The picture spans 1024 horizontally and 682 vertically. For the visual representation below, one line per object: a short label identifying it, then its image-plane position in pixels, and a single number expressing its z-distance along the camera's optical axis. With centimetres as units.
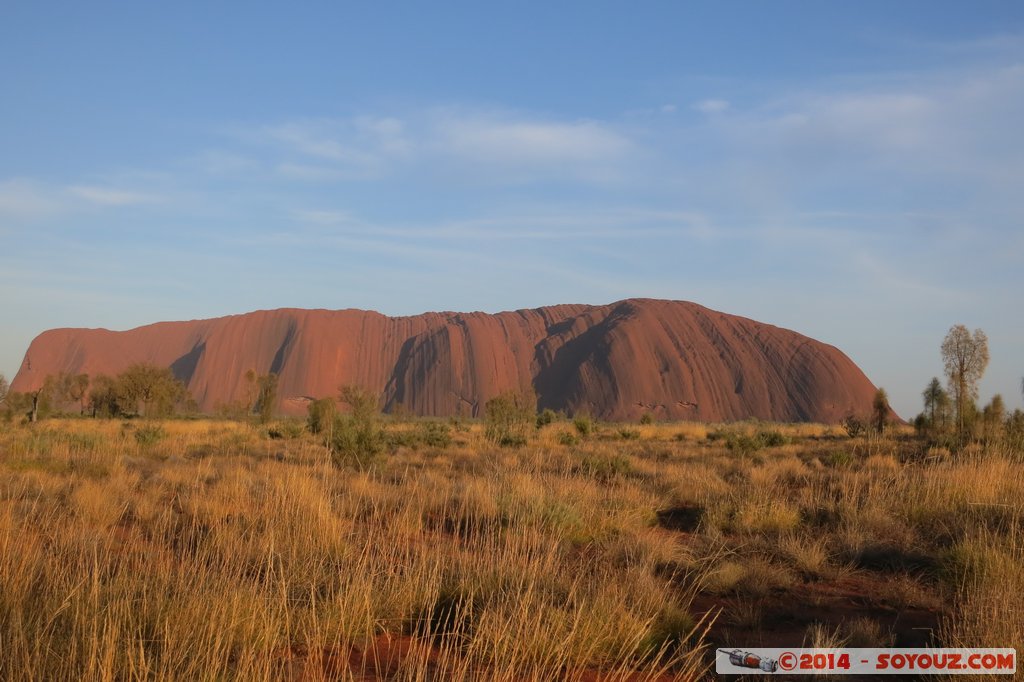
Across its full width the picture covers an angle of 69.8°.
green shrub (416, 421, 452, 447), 2066
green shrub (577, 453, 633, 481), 1240
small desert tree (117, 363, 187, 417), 4375
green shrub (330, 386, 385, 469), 1328
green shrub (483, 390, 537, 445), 2277
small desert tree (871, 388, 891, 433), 3356
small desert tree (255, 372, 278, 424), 4291
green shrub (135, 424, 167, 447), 1825
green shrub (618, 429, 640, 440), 2717
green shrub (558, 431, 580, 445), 2241
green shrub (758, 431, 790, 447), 2255
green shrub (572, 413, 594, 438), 2862
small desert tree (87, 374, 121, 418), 4378
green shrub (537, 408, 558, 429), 3598
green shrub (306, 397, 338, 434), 2595
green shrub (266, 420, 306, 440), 2384
